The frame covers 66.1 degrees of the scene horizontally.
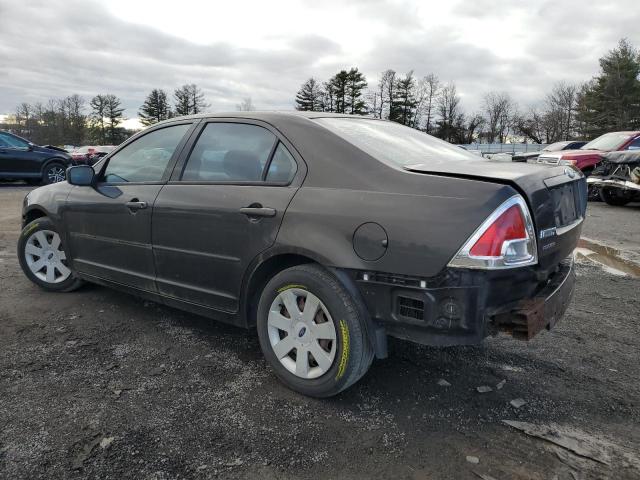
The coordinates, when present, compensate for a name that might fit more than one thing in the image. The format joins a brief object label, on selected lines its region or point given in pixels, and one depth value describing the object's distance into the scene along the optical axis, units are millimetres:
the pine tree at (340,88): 66625
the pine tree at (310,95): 68438
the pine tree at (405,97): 69000
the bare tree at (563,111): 67500
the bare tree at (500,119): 76688
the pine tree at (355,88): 66625
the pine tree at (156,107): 81312
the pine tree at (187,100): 77250
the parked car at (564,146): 17672
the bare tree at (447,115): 69375
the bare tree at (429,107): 71162
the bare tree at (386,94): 69250
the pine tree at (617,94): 46469
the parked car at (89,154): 26047
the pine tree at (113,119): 83562
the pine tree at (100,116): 82562
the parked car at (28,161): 13445
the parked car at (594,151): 12250
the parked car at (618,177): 10125
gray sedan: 2223
